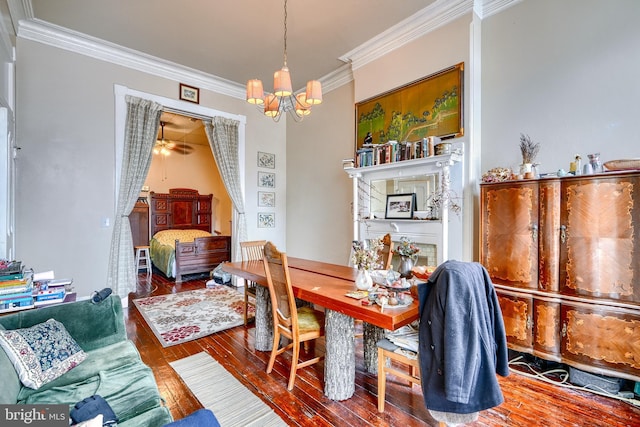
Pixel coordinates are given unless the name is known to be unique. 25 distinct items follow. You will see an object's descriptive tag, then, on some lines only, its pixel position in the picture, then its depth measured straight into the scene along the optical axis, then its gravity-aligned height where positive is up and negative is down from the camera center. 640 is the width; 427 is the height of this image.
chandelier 2.53 +1.11
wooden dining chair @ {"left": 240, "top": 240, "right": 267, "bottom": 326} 3.66 -0.49
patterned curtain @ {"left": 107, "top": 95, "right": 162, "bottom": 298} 3.92 +0.48
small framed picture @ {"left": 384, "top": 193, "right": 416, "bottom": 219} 3.49 +0.09
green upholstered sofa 1.31 -0.89
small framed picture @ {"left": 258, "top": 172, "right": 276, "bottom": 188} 5.46 +0.66
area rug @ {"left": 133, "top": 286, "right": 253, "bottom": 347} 3.14 -1.31
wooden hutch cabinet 1.99 -0.42
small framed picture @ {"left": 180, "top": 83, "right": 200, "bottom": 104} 4.55 +1.95
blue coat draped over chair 1.37 -0.66
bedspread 5.43 -0.67
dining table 1.70 -0.70
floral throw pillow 1.44 -0.75
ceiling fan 6.37 +1.76
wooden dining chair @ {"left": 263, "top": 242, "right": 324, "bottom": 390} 2.12 -0.83
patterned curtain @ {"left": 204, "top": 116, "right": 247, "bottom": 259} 4.89 +0.95
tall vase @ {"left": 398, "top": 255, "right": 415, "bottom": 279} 2.31 -0.44
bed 5.44 -0.50
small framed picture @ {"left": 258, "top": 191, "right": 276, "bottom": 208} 5.46 +0.28
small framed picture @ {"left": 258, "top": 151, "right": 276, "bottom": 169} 5.46 +1.04
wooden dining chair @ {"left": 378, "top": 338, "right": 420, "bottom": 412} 1.77 -0.93
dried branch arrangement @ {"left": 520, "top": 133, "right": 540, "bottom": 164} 2.50 +0.56
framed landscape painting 3.07 +1.25
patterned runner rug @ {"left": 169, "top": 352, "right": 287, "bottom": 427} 1.81 -1.31
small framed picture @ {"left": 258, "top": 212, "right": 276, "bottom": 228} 5.46 -0.13
